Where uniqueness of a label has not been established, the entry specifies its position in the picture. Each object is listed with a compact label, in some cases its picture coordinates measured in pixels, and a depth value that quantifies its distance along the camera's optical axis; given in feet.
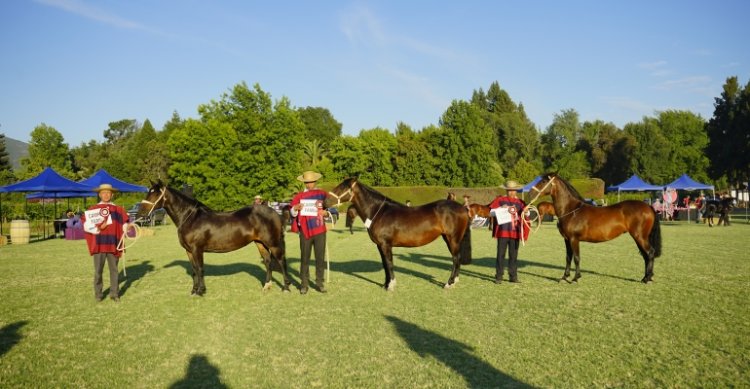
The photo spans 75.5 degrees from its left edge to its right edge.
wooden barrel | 72.79
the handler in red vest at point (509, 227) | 36.01
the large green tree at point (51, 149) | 250.37
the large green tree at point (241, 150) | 148.05
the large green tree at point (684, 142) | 236.02
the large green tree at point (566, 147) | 238.27
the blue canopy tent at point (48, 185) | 76.59
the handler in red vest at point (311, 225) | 33.99
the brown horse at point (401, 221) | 34.04
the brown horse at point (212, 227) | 33.17
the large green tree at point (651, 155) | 227.20
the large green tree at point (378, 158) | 231.09
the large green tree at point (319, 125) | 306.55
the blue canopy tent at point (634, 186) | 132.98
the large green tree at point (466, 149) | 212.43
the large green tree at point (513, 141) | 248.73
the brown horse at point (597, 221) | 35.81
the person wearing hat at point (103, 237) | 31.01
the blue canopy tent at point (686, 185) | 120.63
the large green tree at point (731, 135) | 180.55
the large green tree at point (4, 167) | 198.83
